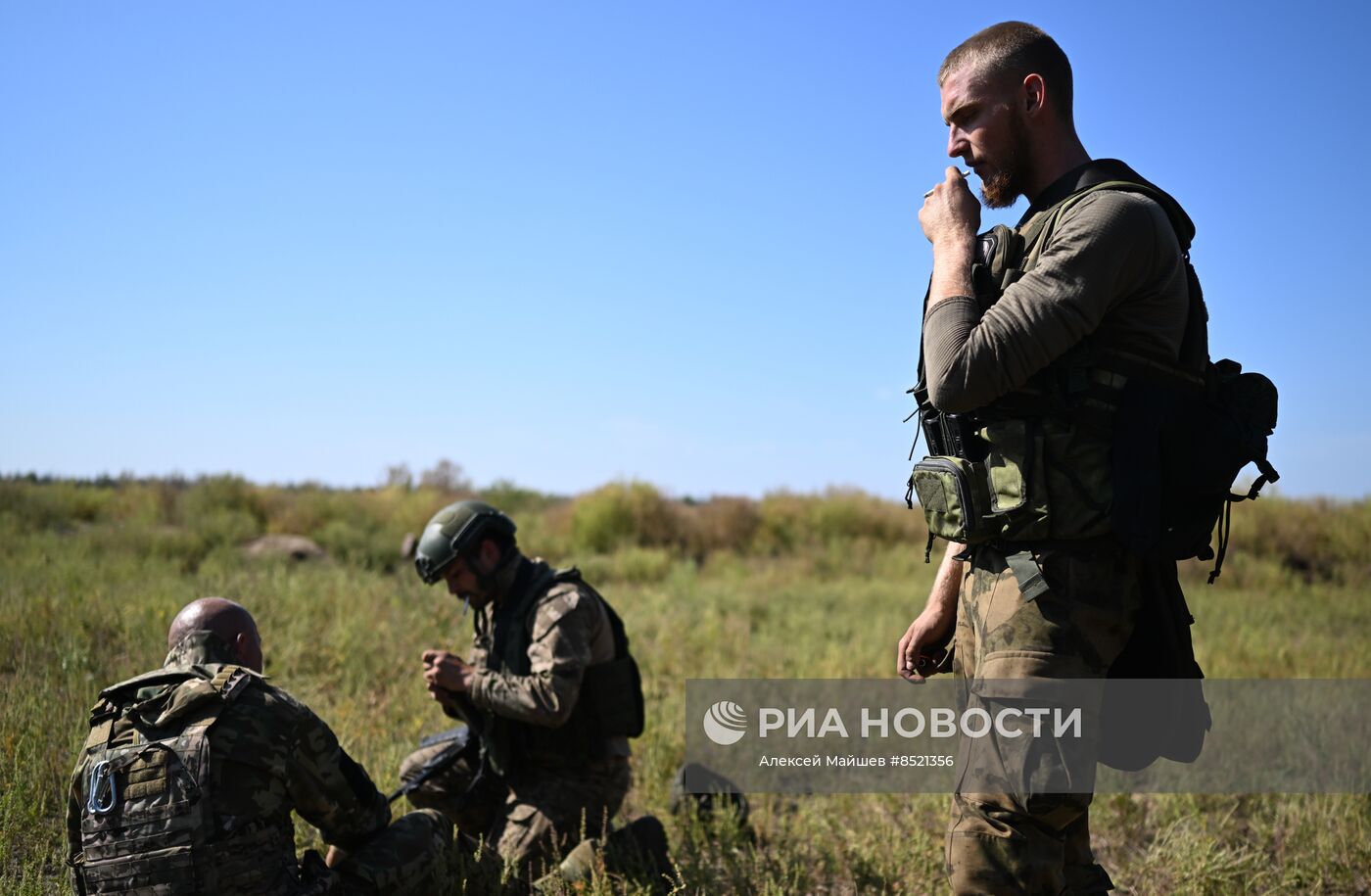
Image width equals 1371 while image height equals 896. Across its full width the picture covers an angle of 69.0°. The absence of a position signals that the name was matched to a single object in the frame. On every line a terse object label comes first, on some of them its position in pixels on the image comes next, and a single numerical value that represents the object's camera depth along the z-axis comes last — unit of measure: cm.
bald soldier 296
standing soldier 231
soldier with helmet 439
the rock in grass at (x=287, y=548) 1391
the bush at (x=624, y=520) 1906
